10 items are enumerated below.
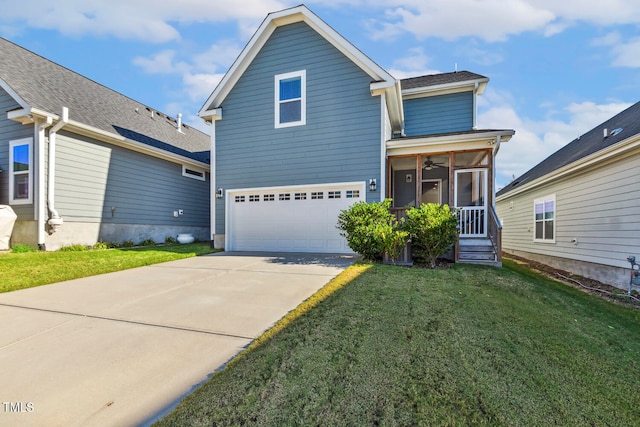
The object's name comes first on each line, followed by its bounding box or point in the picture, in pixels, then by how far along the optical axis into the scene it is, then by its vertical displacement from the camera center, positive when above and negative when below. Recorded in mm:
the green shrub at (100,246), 9528 -886
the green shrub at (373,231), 6852 -271
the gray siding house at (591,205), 6832 +430
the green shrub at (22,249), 8205 -845
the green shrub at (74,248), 8782 -891
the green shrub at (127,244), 10373 -891
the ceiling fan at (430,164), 10438 +1966
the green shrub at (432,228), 6777 -206
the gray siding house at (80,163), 8508 +1854
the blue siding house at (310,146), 8719 +2202
